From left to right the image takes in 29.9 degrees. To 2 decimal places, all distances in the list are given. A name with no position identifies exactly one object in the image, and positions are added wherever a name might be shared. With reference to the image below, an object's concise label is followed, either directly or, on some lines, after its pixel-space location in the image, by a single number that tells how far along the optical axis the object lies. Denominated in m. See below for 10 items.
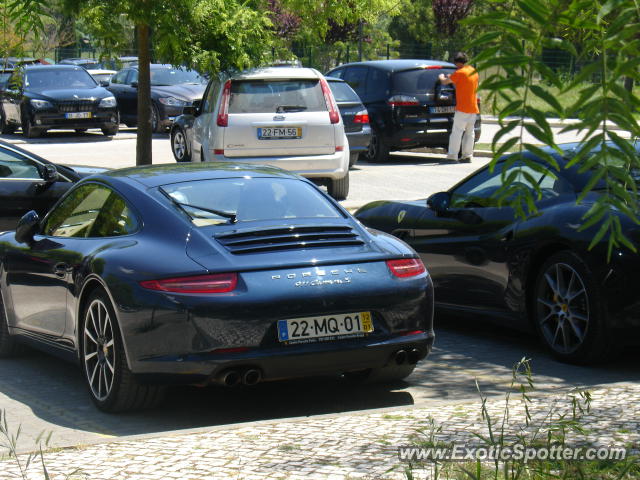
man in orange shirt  20.56
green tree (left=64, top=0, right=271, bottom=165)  13.98
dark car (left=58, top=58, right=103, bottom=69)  48.25
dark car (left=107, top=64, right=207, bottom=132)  28.05
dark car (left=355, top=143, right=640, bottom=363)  7.24
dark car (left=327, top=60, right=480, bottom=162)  21.66
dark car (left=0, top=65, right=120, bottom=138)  27.66
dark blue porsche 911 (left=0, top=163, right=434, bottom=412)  6.15
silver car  15.50
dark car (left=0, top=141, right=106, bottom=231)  12.44
